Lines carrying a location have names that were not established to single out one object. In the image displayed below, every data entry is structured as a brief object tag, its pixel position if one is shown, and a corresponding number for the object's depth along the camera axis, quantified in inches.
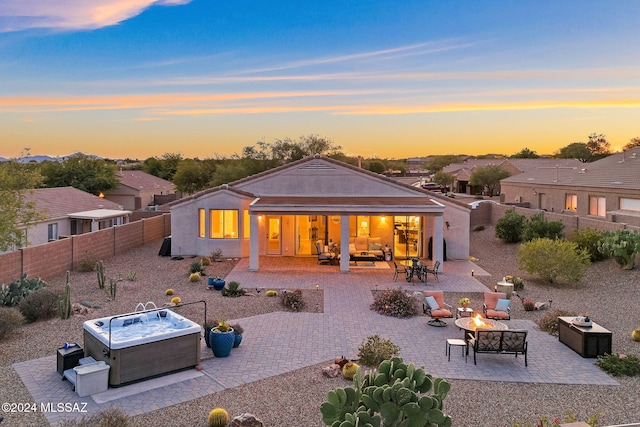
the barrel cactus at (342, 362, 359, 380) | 366.3
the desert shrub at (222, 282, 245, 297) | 649.0
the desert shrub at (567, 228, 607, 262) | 842.2
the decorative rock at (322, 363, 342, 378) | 373.1
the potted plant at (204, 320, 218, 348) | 431.8
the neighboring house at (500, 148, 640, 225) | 1172.5
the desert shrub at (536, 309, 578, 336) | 507.8
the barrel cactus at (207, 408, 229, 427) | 284.2
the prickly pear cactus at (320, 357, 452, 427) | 216.8
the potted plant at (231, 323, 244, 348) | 440.5
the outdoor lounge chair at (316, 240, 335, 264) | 904.9
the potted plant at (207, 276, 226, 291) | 686.5
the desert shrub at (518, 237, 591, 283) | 721.6
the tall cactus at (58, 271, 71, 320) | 518.6
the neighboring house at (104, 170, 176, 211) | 2087.8
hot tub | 352.5
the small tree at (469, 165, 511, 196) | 2517.2
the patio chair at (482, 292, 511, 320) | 530.3
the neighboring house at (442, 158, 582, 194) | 2701.8
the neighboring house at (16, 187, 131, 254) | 1123.9
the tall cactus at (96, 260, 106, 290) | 670.5
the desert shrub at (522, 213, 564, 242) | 976.3
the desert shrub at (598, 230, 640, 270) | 742.5
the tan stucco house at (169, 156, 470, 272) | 970.7
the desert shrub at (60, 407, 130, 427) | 263.2
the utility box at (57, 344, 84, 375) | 361.7
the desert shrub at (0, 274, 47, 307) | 547.8
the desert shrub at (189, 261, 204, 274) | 795.3
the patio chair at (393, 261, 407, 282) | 779.3
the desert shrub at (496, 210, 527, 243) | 1105.4
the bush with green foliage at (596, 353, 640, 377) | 386.9
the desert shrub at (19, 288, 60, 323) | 514.9
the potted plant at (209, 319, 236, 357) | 414.6
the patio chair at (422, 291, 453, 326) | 530.3
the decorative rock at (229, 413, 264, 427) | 282.7
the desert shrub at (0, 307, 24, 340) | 449.1
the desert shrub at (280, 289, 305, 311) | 592.1
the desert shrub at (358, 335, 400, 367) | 395.2
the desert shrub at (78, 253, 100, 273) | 807.1
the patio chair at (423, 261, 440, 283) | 759.7
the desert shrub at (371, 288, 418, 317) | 570.0
